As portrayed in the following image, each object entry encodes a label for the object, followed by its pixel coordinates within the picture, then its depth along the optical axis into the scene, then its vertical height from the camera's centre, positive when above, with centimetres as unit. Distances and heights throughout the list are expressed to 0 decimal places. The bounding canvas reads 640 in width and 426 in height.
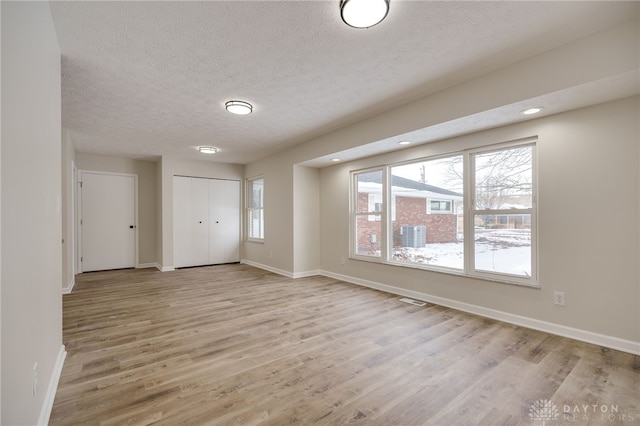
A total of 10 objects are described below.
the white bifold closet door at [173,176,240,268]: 646 -24
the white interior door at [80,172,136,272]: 601 -21
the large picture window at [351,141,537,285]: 317 -4
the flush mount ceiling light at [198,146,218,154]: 543 +119
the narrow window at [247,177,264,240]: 684 +7
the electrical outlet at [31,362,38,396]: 138 -82
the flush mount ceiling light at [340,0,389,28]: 176 +125
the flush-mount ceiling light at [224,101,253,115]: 330 +121
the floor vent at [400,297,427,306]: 382 -124
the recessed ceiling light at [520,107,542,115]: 271 +95
